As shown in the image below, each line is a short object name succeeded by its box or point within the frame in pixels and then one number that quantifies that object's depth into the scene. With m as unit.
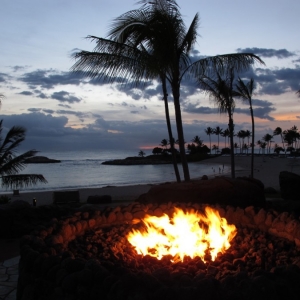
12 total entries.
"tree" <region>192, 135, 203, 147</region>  143.75
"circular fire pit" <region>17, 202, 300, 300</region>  2.82
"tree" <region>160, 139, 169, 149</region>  131.50
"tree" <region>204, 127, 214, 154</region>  136.12
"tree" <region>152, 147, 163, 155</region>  136.09
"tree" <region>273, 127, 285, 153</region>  120.69
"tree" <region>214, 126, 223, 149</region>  133.00
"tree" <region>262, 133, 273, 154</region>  137.75
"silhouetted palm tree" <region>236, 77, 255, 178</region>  23.89
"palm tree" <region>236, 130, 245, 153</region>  132.50
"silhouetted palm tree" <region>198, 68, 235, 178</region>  20.30
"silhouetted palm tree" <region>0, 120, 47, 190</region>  13.33
